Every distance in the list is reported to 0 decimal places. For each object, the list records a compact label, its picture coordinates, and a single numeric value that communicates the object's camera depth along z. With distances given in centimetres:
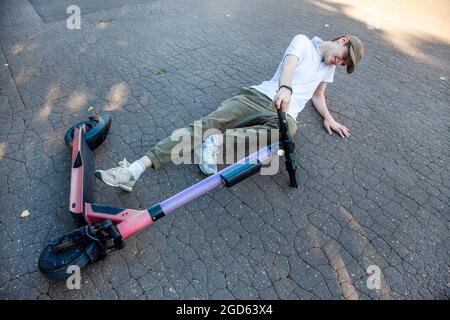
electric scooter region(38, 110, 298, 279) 221
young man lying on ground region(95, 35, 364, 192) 296
